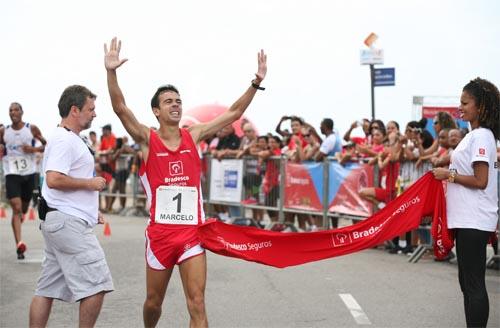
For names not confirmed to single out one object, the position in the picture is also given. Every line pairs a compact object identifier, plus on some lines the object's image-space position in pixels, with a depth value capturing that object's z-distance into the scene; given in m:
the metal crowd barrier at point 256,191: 16.06
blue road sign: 23.45
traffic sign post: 23.06
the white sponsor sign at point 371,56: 23.02
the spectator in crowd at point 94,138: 27.34
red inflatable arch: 37.31
